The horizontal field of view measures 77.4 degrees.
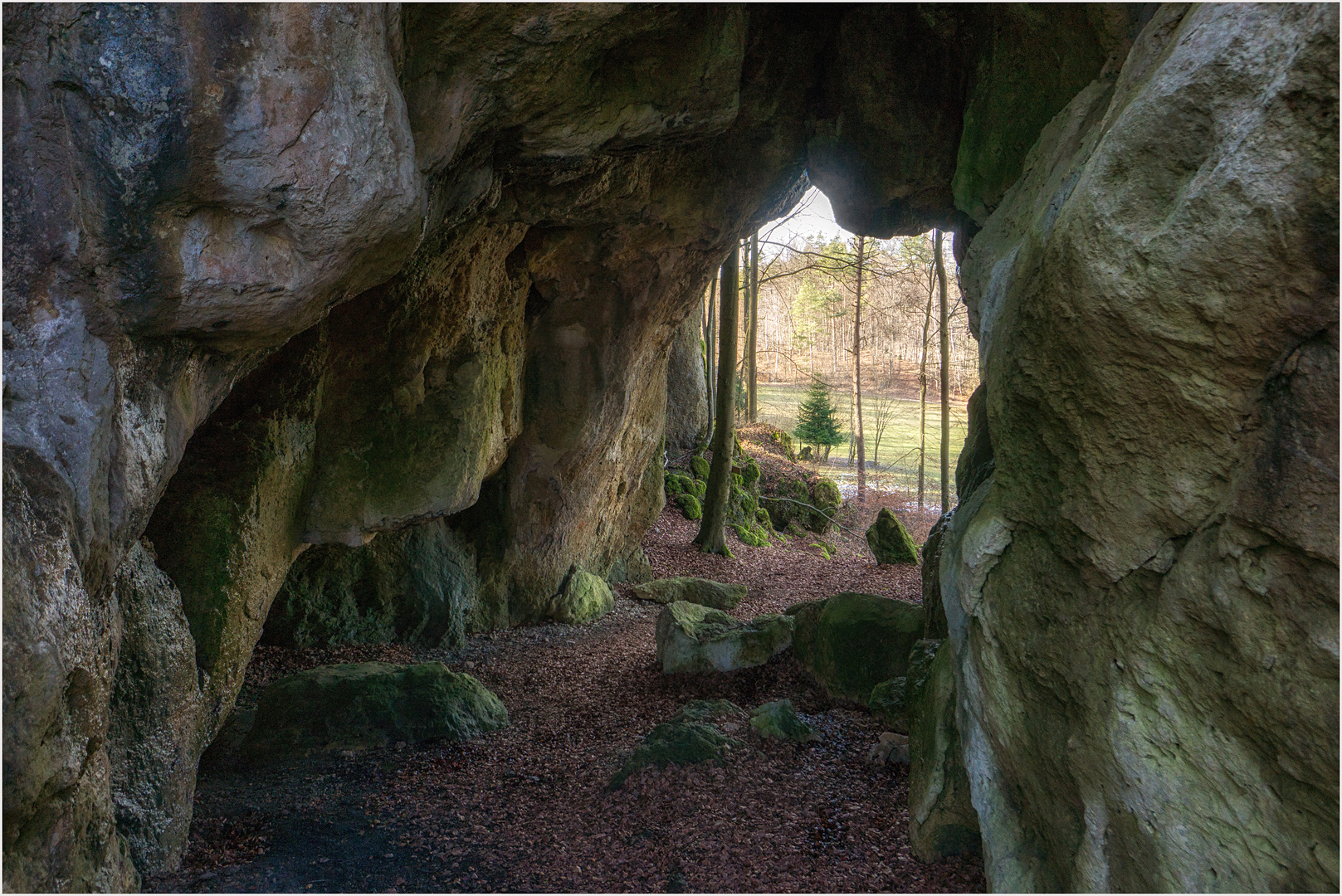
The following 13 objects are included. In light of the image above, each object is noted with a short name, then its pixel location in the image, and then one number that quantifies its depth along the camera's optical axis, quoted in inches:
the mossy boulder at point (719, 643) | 346.9
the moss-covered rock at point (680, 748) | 261.1
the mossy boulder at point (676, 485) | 714.8
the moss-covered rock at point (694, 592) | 502.9
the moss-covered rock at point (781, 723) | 280.1
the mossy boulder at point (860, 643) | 315.3
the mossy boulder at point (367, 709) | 285.1
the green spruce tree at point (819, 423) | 851.4
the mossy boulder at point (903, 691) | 261.4
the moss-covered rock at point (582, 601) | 458.6
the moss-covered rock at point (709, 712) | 291.8
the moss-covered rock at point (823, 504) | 764.0
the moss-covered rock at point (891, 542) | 616.4
